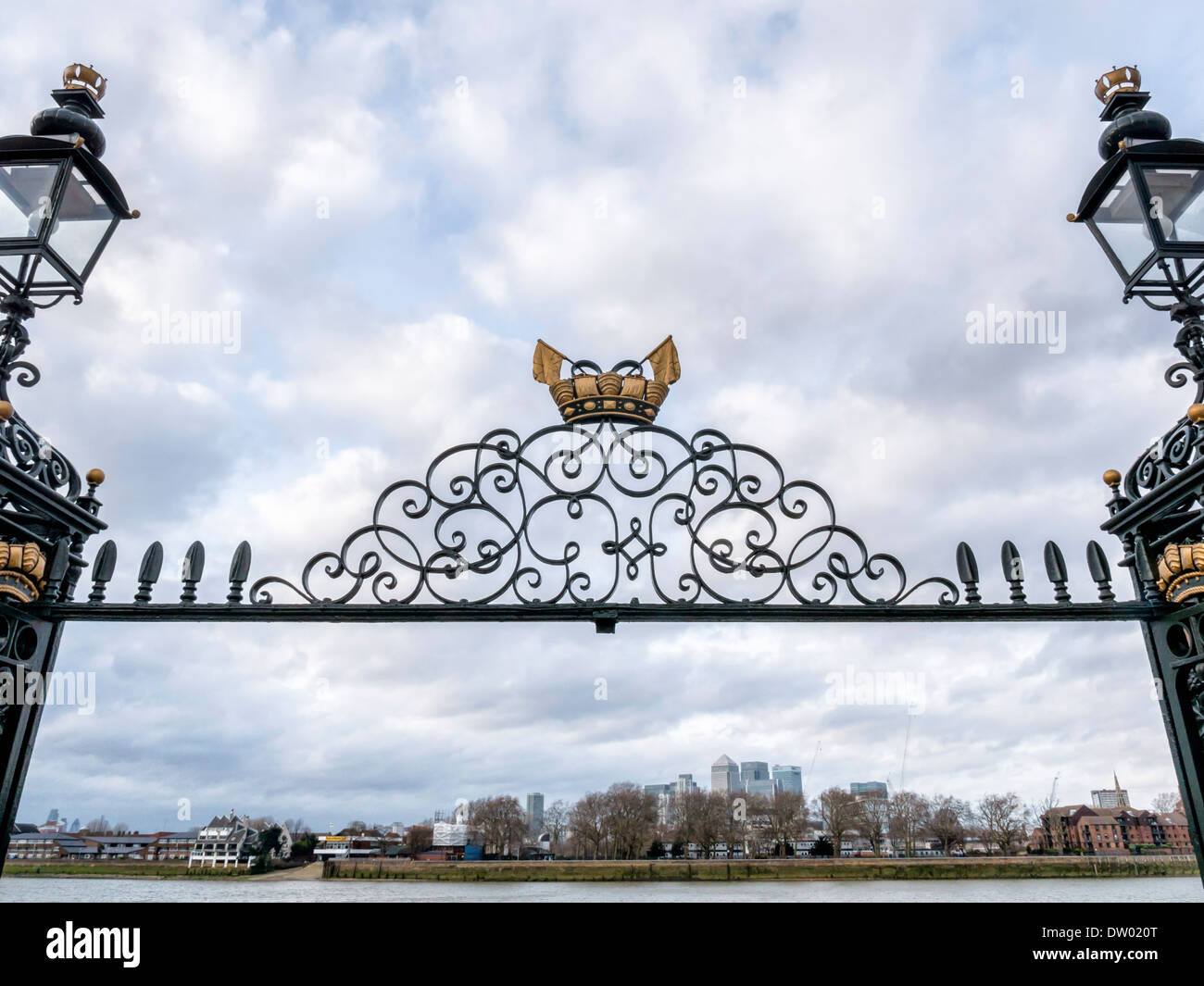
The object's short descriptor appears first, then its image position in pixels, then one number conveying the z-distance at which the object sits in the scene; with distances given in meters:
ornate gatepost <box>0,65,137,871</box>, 3.70
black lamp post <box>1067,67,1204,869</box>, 3.71
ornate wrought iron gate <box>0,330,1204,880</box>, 3.73
